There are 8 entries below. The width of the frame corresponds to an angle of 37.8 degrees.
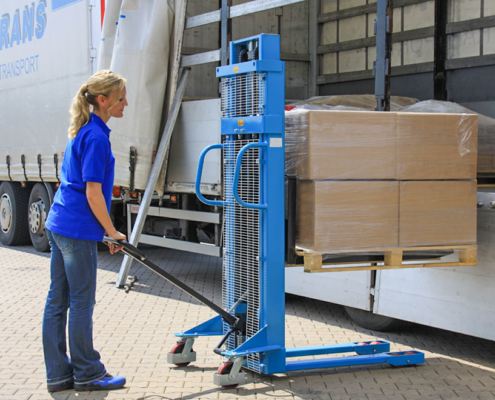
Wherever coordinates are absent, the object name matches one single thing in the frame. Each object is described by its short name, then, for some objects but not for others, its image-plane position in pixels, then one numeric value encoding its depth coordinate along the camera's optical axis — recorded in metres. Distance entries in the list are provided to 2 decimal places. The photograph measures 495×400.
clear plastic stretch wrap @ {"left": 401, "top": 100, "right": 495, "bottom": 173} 6.52
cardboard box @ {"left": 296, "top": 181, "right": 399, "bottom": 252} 4.85
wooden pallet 4.86
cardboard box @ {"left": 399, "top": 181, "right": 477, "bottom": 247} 5.04
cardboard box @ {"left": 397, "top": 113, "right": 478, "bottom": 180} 5.06
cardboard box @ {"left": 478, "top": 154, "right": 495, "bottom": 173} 6.53
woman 4.53
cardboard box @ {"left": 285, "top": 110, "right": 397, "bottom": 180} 4.85
